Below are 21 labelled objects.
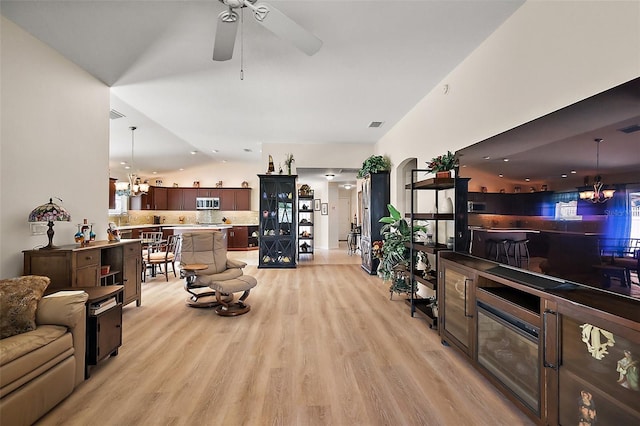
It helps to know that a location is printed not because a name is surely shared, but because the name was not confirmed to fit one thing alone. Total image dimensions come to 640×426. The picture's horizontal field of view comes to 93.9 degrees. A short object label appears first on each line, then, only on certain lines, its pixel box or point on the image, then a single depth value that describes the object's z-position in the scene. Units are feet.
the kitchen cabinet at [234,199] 35.96
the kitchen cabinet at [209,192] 35.86
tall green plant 13.87
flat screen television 4.78
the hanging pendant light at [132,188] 23.34
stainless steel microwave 35.32
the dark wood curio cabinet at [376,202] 20.86
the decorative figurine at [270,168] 22.56
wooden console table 9.26
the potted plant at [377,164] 20.59
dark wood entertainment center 4.31
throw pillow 6.45
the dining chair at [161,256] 18.80
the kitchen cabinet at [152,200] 32.60
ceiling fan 6.76
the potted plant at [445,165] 10.82
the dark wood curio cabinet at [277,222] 22.81
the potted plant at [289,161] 22.70
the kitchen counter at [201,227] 30.94
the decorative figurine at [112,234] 12.76
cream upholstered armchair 12.69
